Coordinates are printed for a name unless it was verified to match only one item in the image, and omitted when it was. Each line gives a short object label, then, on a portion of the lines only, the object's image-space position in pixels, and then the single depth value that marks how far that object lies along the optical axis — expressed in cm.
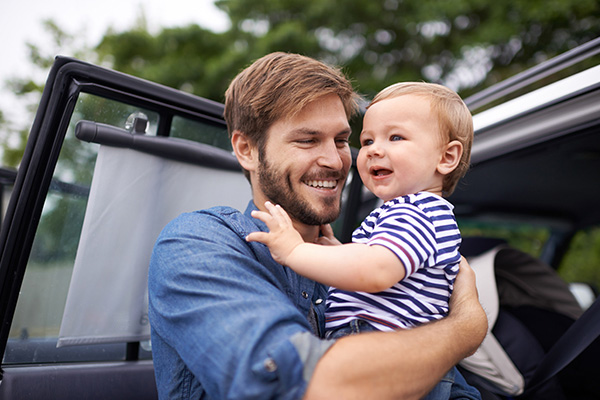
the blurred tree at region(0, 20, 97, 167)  1864
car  158
